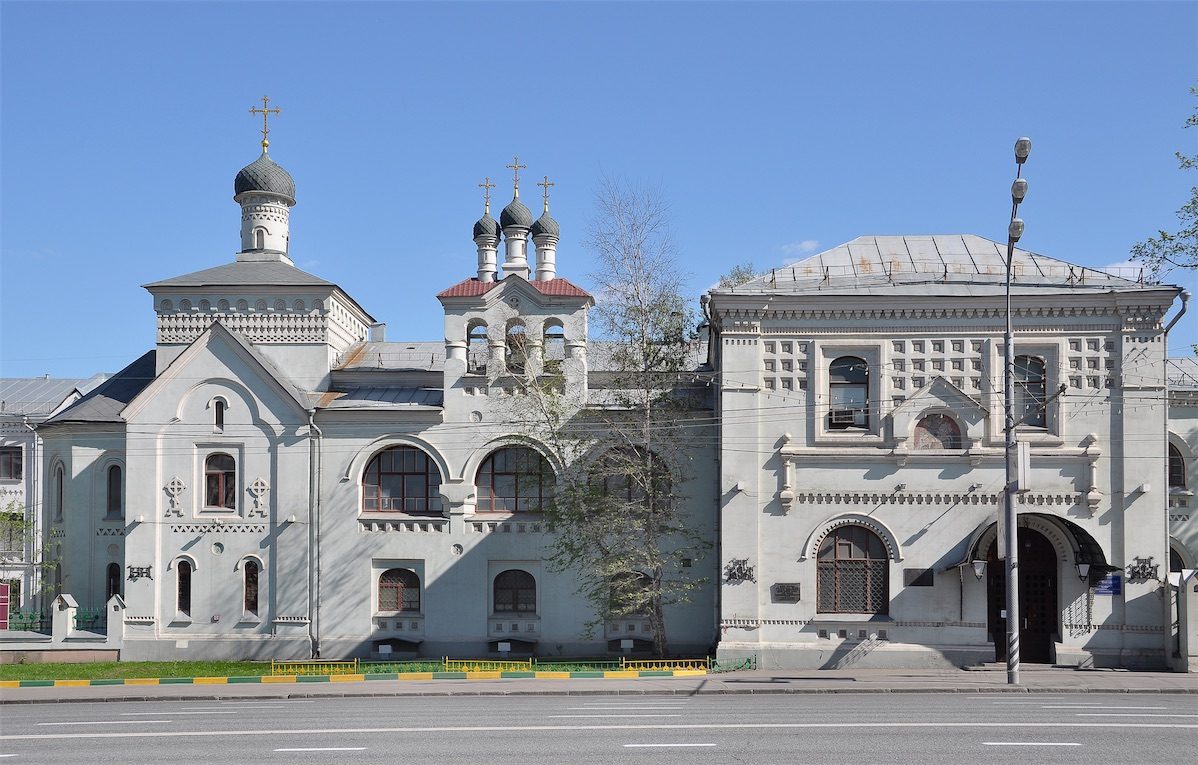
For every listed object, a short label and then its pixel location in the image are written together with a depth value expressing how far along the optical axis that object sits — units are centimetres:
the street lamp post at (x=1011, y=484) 2233
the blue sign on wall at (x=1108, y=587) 2698
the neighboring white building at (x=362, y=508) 3042
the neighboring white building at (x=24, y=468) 3978
